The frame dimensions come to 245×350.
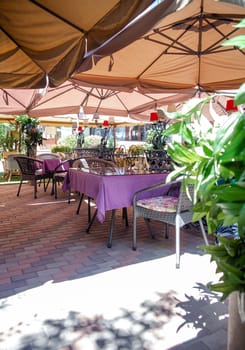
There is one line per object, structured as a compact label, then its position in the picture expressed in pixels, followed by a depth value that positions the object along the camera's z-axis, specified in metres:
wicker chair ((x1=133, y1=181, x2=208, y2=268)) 2.65
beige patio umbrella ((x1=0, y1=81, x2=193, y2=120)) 5.47
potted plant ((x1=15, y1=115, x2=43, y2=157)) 8.09
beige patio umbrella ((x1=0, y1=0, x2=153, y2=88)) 1.71
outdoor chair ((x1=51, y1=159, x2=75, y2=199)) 5.90
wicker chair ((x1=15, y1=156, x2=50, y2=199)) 5.85
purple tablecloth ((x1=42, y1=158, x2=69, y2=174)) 6.22
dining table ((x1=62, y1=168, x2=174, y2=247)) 2.96
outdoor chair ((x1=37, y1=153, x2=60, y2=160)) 7.41
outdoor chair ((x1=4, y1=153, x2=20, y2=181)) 8.59
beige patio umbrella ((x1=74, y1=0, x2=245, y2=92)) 2.92
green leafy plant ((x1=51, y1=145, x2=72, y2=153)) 12.10
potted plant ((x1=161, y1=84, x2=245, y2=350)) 0.74
